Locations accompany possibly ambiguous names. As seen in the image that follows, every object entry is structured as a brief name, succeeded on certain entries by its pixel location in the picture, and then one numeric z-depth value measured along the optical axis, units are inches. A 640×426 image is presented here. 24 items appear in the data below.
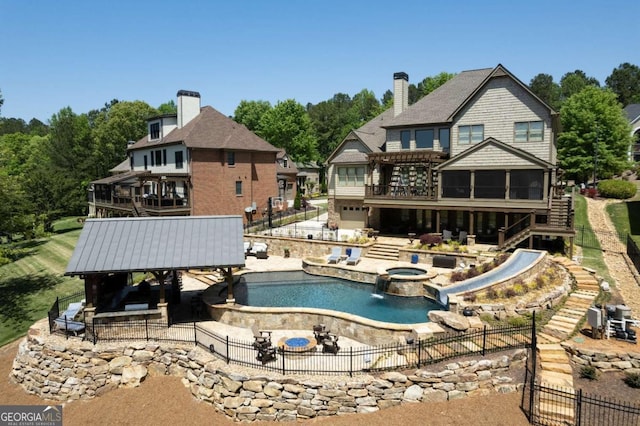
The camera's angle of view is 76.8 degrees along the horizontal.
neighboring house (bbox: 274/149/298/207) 2099.2
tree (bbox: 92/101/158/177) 2662.4
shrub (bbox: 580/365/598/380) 529.7
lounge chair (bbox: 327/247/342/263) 1087.0
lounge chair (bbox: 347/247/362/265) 1066.7
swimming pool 769.6
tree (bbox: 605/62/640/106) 3796.8
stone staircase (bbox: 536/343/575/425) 463.5
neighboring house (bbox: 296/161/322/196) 2699.3
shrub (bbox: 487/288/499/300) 745.3
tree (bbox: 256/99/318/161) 2746.1
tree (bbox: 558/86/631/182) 1792.6
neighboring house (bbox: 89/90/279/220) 1434.5
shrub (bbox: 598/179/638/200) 1513.3
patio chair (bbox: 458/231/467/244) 1151.9
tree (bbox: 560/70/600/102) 3959.2
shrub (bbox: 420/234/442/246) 1101.1
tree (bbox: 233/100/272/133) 3247.3
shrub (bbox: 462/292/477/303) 733.3
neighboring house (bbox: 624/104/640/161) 2630.4
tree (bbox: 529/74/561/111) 3633.4
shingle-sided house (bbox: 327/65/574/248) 1088.2
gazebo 689.0
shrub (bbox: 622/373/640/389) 509.0
